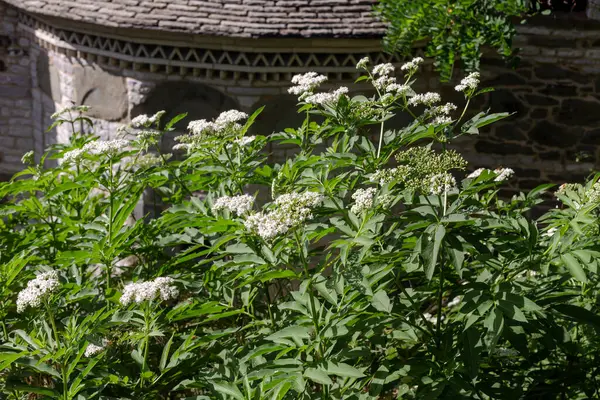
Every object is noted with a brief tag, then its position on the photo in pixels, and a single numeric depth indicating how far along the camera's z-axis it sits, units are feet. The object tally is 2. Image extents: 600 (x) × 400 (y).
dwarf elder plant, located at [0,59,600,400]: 9.60
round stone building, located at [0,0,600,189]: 27.55
